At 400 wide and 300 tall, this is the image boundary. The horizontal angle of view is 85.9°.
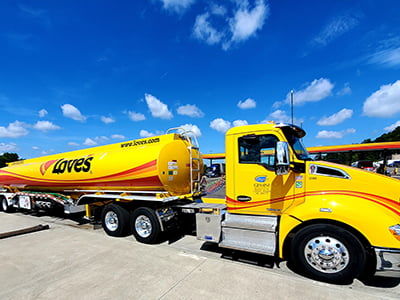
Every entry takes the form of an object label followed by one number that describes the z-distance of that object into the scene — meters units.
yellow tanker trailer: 5.49
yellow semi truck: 3.37
